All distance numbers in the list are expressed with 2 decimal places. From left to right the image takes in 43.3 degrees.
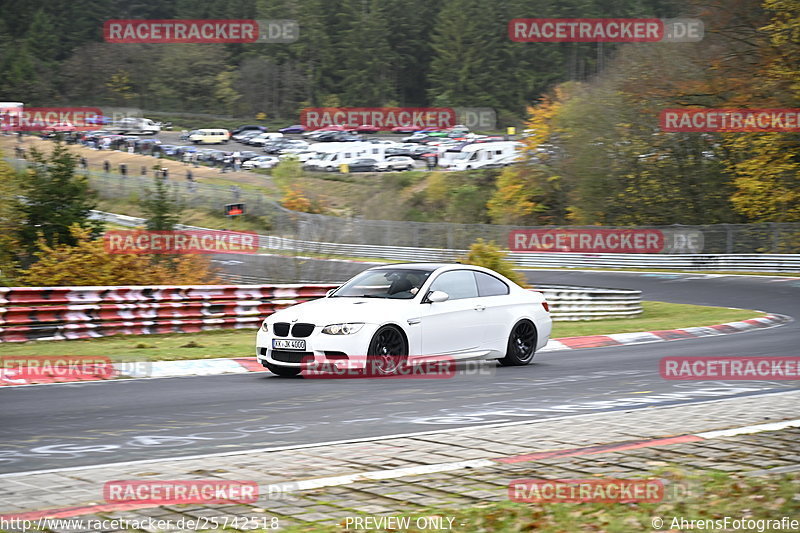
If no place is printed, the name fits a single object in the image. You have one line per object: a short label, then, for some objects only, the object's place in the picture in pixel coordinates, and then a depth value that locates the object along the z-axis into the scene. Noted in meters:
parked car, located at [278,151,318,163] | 86.55
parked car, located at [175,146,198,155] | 84.55
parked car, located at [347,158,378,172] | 85.69
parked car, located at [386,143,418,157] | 89.44
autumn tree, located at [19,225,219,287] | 21.67
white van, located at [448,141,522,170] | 82.81
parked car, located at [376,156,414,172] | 86.25
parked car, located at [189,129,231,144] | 95.25
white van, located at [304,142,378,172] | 85.62
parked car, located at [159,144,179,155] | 83.59
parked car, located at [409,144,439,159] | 90.19
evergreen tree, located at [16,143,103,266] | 25.00
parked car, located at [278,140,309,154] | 91.31
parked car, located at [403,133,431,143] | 99.78
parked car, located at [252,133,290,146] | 96.81
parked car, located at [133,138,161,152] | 81.25
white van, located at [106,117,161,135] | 98.75
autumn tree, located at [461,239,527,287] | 26.86
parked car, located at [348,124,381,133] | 110.12
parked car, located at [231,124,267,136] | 103.10
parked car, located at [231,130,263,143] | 98.79
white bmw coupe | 12.38
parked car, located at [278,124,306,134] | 108.88
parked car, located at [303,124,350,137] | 105.25
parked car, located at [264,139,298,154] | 92.25
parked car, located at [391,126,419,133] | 113.81
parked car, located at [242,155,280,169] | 83.38
